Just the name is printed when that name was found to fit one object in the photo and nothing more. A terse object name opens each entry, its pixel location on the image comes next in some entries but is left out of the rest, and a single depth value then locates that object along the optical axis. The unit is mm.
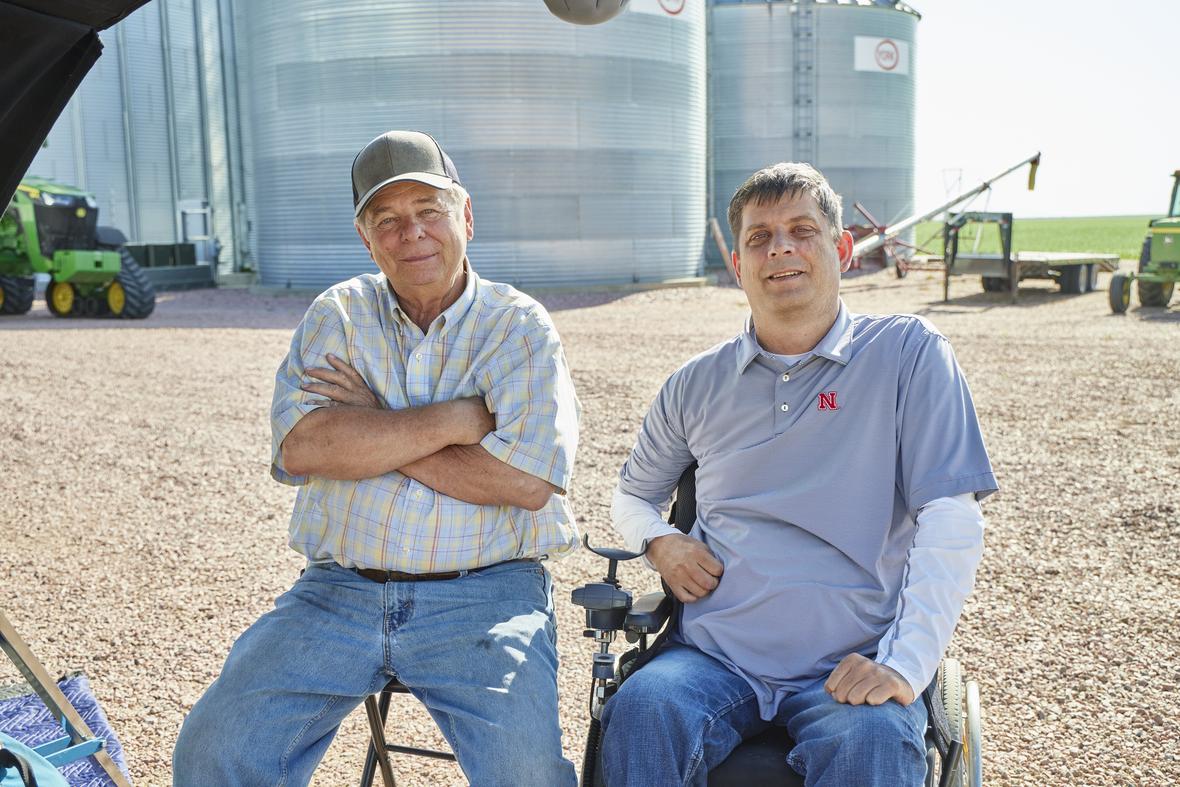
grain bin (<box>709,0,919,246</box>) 28219
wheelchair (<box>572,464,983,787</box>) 2318
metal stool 2821
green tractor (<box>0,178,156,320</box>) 16188
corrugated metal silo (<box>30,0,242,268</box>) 22516
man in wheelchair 2348
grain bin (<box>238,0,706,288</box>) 19797
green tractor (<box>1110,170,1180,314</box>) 16750
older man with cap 2516
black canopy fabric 1938
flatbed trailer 19484
